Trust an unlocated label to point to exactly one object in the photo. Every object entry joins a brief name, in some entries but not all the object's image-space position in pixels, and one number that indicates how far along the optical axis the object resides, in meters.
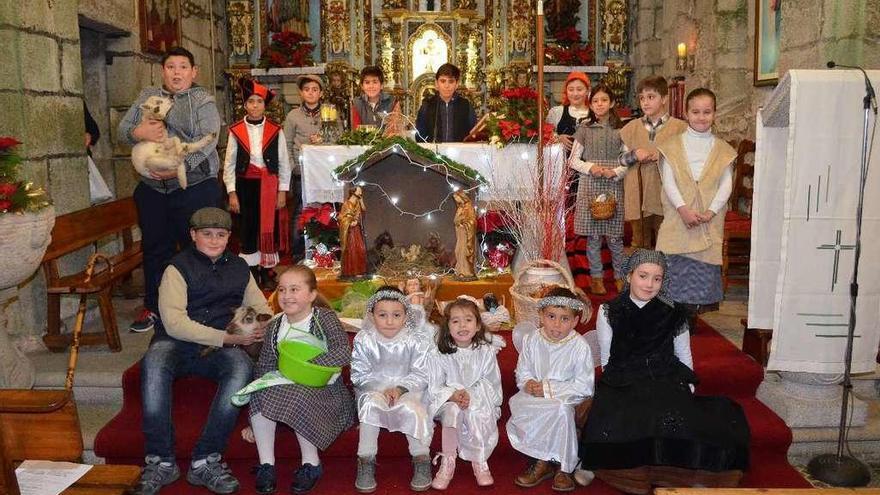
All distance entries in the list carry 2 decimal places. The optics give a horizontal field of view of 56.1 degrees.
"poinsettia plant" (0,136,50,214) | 4.11
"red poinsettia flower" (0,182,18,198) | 4.08
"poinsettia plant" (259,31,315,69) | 11.26
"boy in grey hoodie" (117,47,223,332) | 4.96
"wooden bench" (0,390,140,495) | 2.20
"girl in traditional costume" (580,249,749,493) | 3.69
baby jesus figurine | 4.71
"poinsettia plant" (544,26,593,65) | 11.59
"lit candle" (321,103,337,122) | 6.38
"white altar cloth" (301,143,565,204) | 5.88
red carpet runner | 3.88
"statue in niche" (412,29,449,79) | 11.49
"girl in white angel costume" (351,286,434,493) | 3.81
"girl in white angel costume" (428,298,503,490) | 3.84
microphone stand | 3.76
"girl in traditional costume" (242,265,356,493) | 3.73
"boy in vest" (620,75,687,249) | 5.40
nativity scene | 3.80
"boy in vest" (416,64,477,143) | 6.76
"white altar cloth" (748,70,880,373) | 3.82
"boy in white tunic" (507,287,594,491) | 3.82
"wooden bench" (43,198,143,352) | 4.93
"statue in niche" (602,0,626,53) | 11.62
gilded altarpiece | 11.38
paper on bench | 2.59
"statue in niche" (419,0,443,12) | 11.48
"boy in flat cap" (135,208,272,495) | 3.79
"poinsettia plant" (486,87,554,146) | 5.93
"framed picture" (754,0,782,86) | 7.57
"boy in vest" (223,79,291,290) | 6.15
